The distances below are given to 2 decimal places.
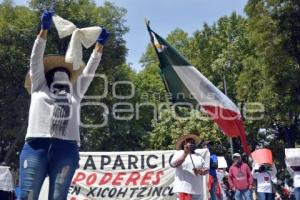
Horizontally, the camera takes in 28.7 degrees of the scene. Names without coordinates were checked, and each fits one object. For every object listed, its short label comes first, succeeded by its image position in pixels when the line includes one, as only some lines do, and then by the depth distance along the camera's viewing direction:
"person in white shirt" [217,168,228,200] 16.17
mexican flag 7.70
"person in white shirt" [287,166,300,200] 12.62
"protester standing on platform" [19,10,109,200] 4.38
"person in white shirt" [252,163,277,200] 14.92
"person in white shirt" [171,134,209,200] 8.73
